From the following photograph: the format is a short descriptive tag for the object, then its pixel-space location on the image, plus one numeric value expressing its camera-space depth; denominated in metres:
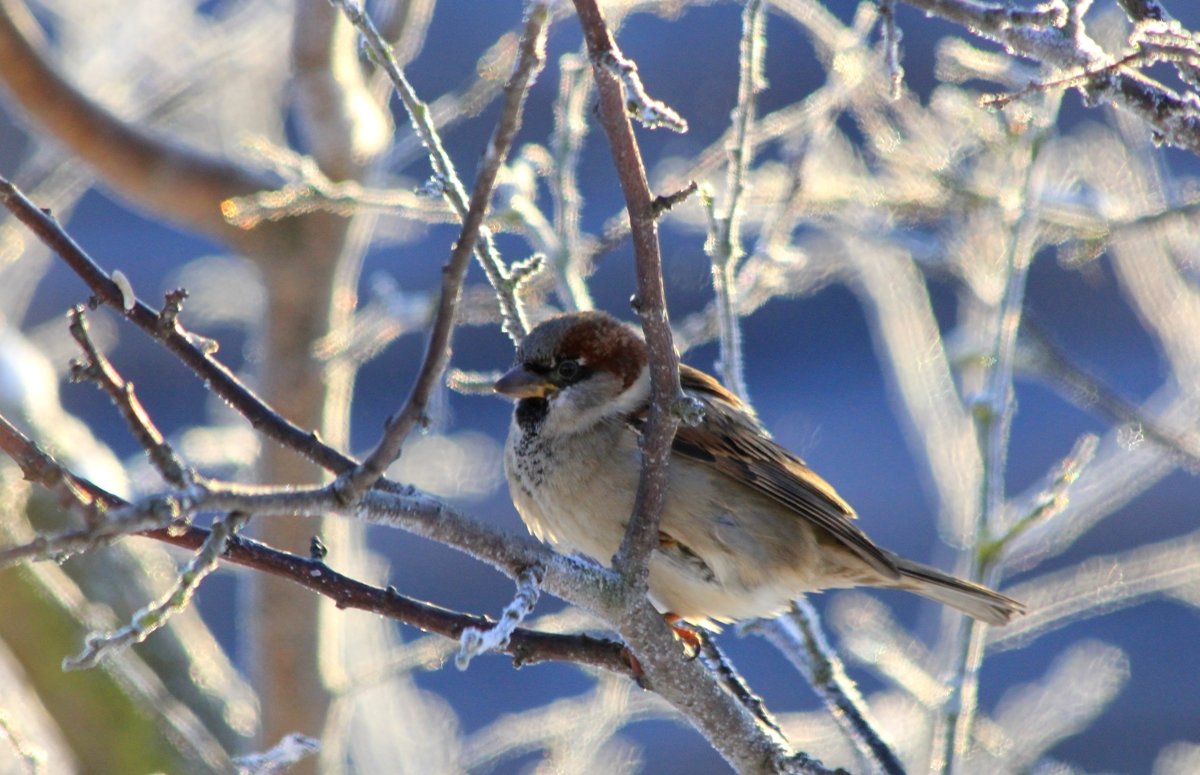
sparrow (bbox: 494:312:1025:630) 3.57
